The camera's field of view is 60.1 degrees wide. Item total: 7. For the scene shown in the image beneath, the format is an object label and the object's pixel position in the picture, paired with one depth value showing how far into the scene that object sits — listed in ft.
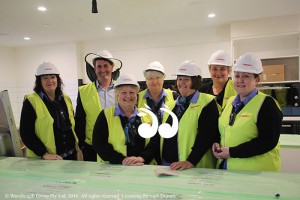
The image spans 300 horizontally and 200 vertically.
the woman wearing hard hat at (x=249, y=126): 4.16
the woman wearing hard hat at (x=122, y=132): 4.91
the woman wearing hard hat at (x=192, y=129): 4.69
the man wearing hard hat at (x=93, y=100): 6.50
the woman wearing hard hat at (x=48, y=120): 5.62
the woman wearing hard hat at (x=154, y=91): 6.53
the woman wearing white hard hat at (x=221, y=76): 6.27
